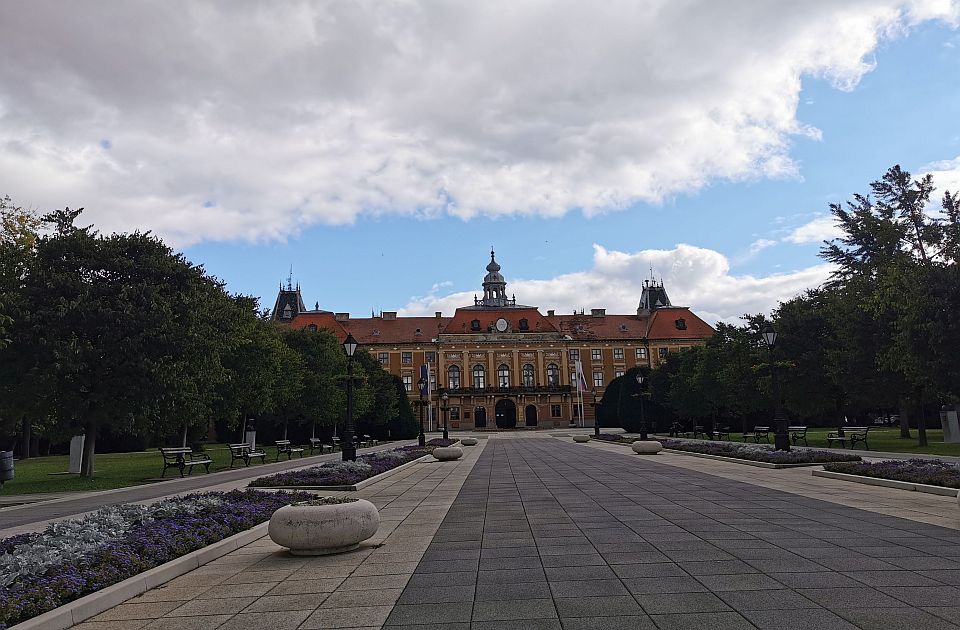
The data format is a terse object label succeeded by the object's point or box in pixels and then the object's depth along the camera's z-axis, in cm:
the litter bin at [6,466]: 1948
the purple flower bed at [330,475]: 1620
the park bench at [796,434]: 3276
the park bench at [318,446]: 3781
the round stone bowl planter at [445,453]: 2638
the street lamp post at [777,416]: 2192
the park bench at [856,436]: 2667
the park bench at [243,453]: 2519
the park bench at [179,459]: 2138
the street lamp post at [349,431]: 2123
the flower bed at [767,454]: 1906
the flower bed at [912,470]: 1247
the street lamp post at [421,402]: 3694
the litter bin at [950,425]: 2973
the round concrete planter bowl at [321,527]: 781
